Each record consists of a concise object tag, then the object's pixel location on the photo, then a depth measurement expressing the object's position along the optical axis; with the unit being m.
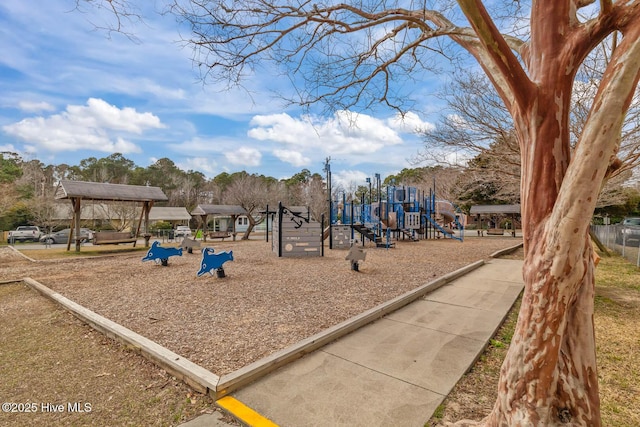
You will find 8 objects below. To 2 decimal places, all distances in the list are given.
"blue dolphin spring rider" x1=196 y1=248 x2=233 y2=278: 7.41
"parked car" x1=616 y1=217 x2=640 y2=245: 12.51
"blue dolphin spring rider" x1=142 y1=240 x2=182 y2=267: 9.66
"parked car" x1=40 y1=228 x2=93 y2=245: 22.73
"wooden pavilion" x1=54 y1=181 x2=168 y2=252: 14.38
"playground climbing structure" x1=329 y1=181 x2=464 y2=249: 15.39
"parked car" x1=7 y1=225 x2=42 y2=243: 24.16
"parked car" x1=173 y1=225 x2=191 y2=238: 29.14
